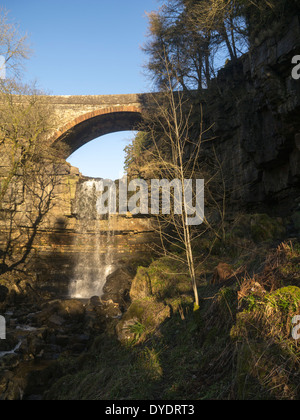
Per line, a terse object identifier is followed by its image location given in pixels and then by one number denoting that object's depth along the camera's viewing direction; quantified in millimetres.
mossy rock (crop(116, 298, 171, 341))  6672
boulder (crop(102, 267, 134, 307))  14545
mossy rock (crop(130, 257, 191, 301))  8922
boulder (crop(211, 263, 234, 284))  6667
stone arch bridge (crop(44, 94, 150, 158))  24656
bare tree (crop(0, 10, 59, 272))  17688
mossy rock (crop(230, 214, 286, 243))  9812
